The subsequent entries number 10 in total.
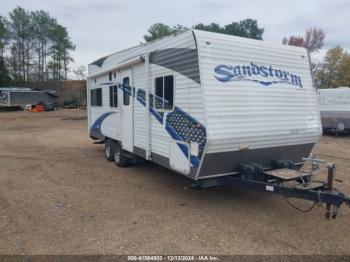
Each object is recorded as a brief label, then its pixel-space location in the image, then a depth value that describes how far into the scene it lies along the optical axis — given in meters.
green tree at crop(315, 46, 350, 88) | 41.84
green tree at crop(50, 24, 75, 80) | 51.09
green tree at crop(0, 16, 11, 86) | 44.78
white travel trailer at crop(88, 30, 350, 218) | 4.59
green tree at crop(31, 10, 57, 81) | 49.66
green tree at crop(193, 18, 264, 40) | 41.03
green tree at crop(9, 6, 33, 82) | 48.31
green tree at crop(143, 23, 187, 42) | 48.34
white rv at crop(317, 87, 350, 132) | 14.52
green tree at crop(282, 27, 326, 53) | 46.94
